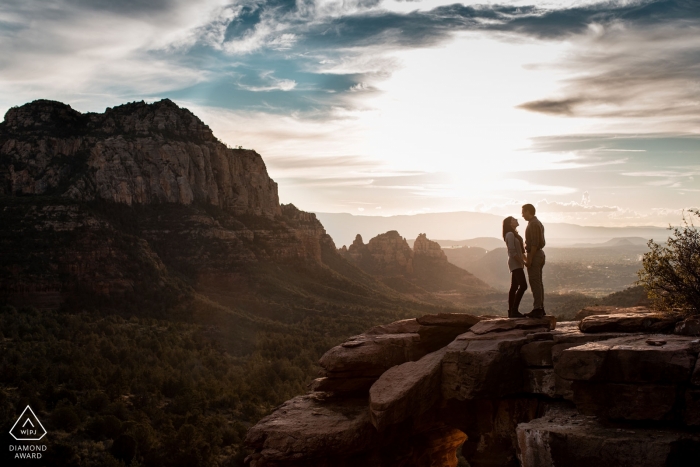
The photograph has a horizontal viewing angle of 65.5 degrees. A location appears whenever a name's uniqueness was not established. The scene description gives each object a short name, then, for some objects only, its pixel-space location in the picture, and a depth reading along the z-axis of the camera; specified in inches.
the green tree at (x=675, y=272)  601.9
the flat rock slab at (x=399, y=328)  767.7
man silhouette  651.5
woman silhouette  660.1
